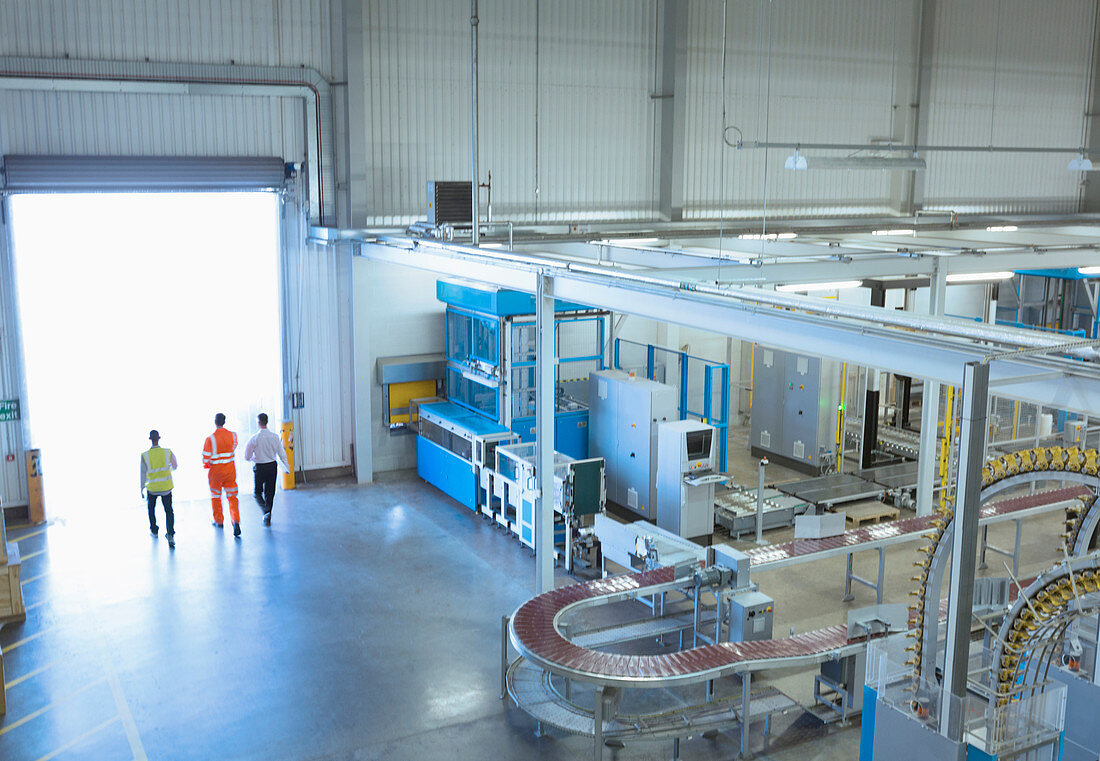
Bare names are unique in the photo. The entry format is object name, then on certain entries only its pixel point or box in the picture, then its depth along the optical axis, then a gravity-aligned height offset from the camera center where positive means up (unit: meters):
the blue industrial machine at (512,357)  12.99 -1.94
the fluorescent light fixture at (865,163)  11.78 +0.62
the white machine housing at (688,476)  11.63 -3.01
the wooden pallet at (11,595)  9.74 -3.70
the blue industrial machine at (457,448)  12.66 -3.12
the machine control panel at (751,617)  8.41 -3.35
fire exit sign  12.40 -2.45
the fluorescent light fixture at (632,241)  14.37 -0.40
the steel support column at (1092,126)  20.98 +1.89
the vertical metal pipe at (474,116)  11.12 +1.09
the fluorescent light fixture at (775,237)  14.11 -0.33
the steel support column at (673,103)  15.93 +1.77
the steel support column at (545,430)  9.66 -2.10
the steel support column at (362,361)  14.11 -2.10
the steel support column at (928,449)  11.61 -2.76
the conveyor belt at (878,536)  9.67 -3.24
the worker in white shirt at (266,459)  12.58 -3.08
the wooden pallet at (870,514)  12.88 -3.83
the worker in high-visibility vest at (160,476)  11.75 -3.10
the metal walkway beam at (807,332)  5.82 -0.82
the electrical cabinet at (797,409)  14.34 -2.83
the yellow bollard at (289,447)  14.02 -3.26
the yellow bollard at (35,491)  12.47 -3.47
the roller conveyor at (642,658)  7.49 -3.36
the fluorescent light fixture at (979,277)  12.54 -0.79
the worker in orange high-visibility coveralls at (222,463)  12.22 -3.04
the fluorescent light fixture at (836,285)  11.48 -0.81
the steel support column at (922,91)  18.23 +2.27
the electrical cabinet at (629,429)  12.27 -2.70
